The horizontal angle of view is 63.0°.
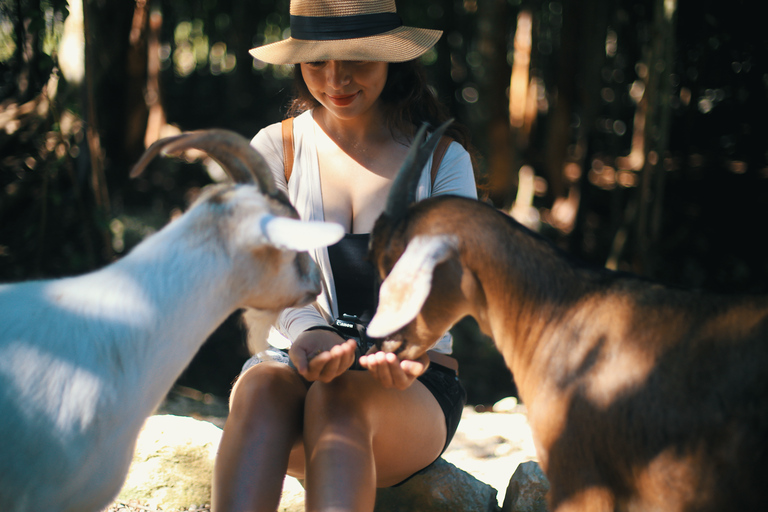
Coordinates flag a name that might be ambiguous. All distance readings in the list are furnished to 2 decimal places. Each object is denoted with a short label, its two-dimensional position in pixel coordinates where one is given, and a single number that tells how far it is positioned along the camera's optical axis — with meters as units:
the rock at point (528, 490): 3.32
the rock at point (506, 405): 6.29
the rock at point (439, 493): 3.40
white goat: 1.92
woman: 2.52
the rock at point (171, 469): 3.48
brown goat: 1.97
